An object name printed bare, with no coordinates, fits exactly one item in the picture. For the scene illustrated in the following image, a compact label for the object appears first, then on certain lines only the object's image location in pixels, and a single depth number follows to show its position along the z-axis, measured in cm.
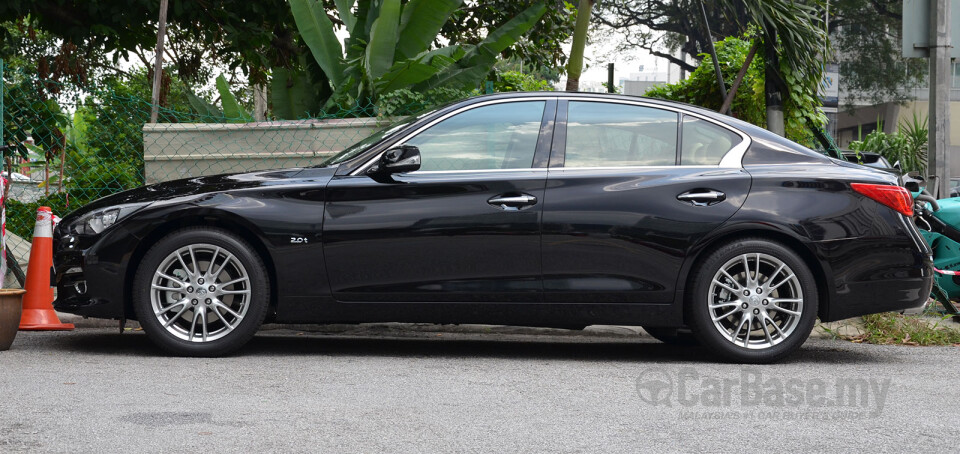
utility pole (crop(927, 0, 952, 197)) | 891
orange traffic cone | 652
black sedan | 568
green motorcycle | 784
